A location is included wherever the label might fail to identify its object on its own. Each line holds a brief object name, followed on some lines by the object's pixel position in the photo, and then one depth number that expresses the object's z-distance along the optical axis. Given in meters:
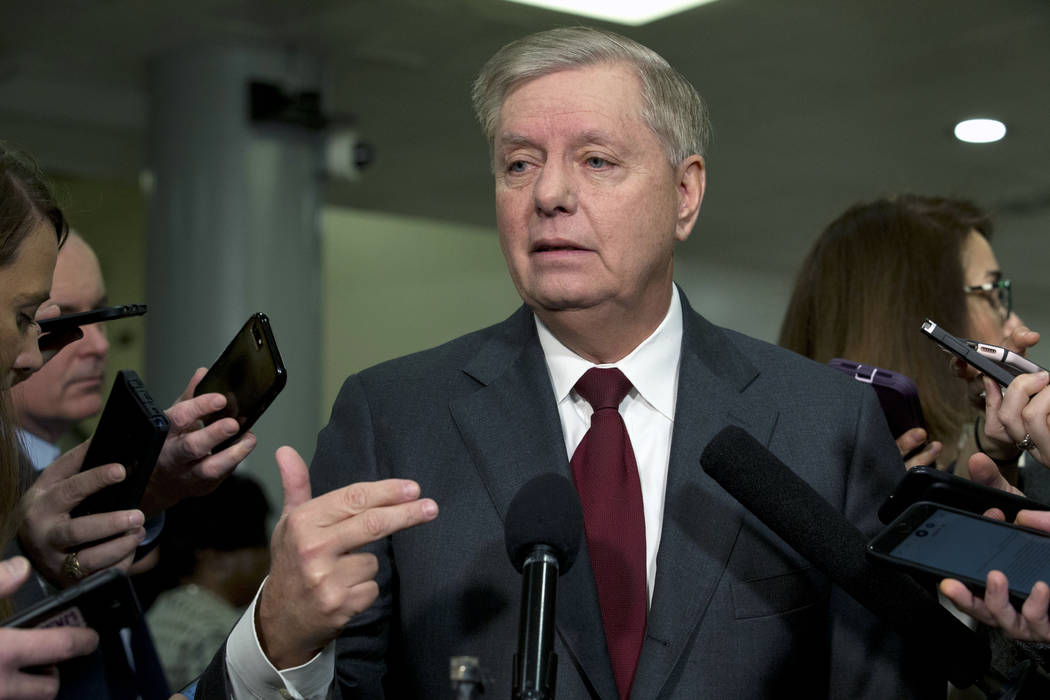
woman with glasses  2.26
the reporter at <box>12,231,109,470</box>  2.41
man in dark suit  1.52
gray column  5.27
